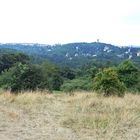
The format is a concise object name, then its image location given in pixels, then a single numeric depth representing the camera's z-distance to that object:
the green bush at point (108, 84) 5.80
